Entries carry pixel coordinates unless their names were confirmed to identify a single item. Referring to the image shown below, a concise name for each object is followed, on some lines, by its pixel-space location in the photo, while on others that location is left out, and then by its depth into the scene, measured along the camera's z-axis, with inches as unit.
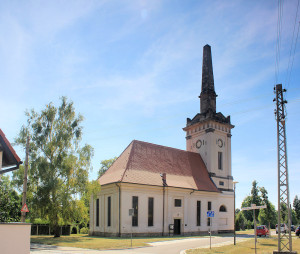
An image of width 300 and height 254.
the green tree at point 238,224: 2070.6
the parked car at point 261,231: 1361.6
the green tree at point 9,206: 1486.3
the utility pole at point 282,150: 679.1
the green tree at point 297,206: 4072.1
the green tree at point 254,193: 2435.5
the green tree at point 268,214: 1608.0
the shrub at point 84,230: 1718.1
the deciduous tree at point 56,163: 1117.7
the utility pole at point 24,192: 748.0
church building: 1264.8
